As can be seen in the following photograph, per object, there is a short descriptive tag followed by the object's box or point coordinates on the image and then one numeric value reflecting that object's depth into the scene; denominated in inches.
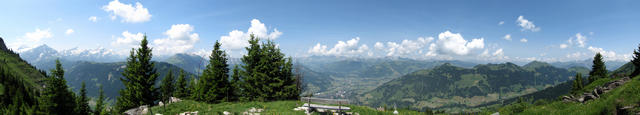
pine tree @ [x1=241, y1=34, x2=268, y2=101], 1235.9
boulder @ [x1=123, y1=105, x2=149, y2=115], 796.6
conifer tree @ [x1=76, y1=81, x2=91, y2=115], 1408.5
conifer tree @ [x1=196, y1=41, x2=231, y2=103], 1269.7
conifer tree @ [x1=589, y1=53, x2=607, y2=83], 2328.5
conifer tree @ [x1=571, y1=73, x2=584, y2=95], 2626.0
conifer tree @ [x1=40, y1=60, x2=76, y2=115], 921.5
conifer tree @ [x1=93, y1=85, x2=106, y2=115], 1340.1
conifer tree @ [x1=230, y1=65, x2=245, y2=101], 1328.7
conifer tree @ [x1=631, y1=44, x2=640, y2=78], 1509.1
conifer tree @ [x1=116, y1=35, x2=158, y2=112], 1208.8
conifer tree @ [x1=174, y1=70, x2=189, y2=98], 1868.8
